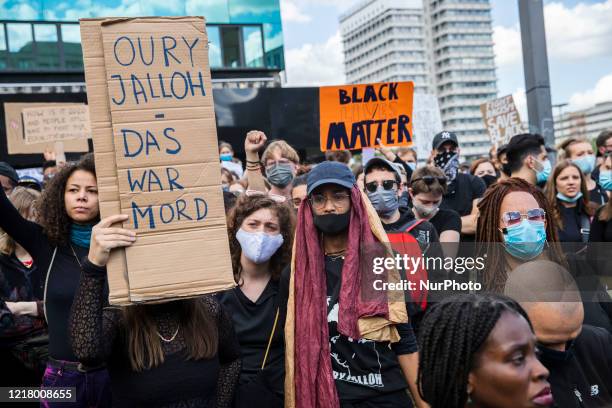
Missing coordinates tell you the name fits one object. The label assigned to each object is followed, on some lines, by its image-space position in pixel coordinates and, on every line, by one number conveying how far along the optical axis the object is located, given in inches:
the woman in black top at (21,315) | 160.4
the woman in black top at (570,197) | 206.1
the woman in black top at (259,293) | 129.6
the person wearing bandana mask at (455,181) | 247.6
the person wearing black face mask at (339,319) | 114.9
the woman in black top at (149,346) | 96.6
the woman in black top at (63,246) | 119.9
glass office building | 689.6
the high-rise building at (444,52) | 6702.8
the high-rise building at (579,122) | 7598.4
